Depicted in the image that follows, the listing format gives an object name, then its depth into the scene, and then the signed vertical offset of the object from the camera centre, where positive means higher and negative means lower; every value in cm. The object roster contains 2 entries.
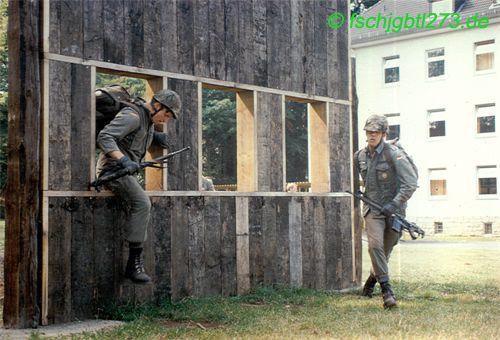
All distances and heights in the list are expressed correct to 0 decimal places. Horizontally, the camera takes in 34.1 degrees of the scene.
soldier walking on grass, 969 +24
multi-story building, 3422 +461
